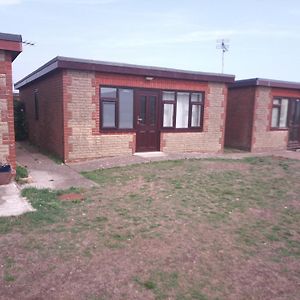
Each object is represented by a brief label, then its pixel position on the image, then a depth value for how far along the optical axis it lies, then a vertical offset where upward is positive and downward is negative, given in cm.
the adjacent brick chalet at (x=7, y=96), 686 +26
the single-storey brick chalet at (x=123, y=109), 1004 +9
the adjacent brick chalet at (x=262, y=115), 1451 +1
